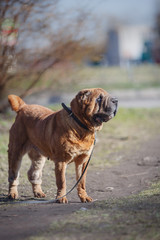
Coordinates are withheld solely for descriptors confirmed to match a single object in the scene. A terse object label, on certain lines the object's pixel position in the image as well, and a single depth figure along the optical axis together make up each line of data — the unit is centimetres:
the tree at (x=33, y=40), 1565
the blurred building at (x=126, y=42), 7932
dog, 807
